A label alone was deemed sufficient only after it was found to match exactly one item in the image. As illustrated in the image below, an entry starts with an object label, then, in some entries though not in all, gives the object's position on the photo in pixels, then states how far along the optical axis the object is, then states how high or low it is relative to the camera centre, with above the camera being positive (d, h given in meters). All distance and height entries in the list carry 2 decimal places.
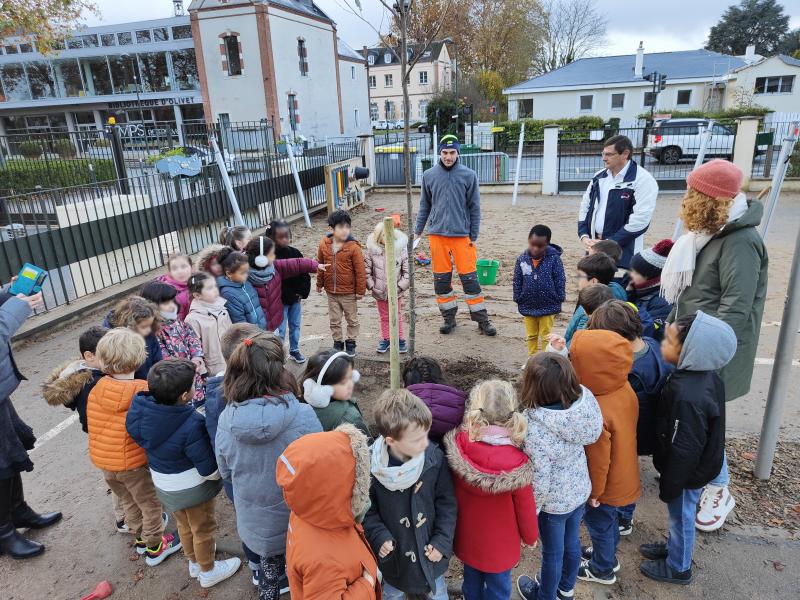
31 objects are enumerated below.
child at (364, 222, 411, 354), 5.04 -1.33
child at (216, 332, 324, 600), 2.14 -1.19
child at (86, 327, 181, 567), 2.55 -1.29
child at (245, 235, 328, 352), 4.26 -1.12
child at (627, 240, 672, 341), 3.41 -1.01
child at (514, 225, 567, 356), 4.32 -1.24
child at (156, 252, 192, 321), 3.89 -1.00
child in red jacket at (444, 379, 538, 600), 1.96 -1.30
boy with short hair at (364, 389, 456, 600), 1.93 -1.38
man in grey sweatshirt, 5.59 -0.98
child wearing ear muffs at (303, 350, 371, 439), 2.44 -1.14
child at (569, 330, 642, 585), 2.32 -1.33
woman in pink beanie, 2.69 -0.77
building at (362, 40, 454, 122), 57.50 +6.06
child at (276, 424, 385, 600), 1.74 -1.26
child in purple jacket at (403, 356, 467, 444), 2.22 -1.15
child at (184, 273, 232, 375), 3.62 -1.18
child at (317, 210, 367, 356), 4.92 -1.26
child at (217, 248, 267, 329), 3.89 -1.06
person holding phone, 2.79 -1.58
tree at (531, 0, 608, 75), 44.41 +6.82
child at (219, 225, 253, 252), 4.54 -0.82
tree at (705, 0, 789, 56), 47.66 +8.28
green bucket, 6.82 -1.80
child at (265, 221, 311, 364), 4.82 -1.41
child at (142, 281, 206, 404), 3.43 -1.19
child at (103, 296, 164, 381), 3.09 -1.01
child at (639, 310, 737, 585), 2.28 -1.30
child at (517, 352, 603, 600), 2.11 -1.25
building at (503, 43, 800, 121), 31.17 +2.17
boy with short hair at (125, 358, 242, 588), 2.34 -1.40
